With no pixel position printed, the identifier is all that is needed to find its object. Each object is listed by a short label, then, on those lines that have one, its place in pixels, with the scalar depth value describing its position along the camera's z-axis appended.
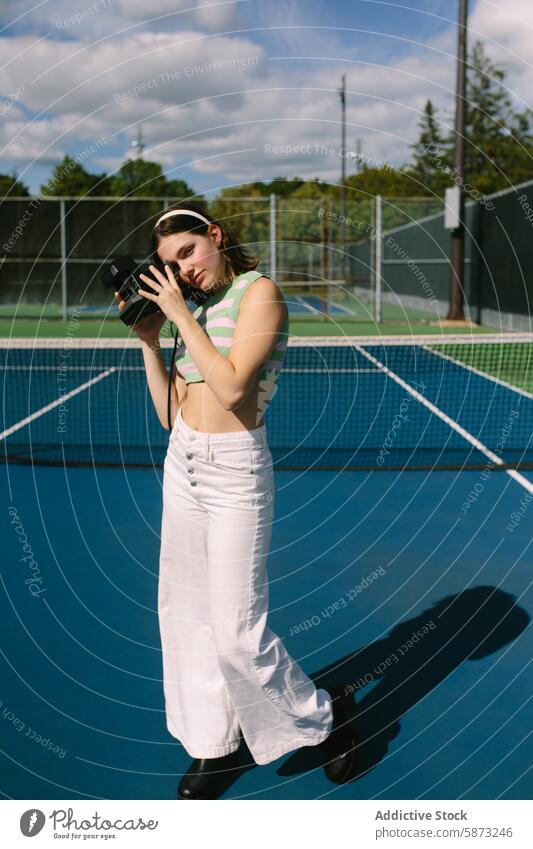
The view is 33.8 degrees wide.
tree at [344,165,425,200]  65.50
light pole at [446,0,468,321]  22.53
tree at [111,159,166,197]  45.94
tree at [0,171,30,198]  52.08
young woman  2.93
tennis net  8.94
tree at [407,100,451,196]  66.31
